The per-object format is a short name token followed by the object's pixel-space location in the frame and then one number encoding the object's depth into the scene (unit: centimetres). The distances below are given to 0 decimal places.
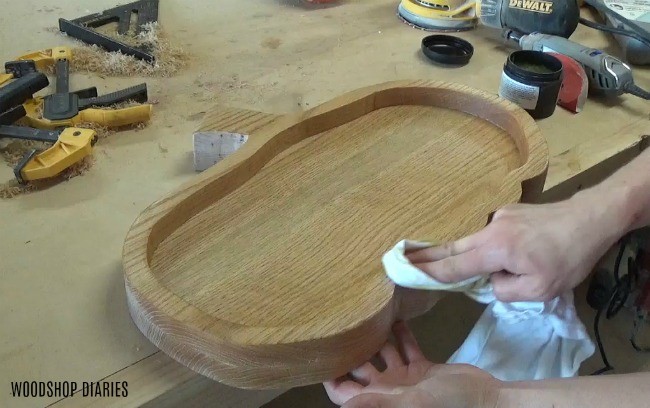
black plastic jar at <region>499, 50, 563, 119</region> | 90
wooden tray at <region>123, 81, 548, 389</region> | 55
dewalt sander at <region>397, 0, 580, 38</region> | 109
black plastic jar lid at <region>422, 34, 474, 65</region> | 106
